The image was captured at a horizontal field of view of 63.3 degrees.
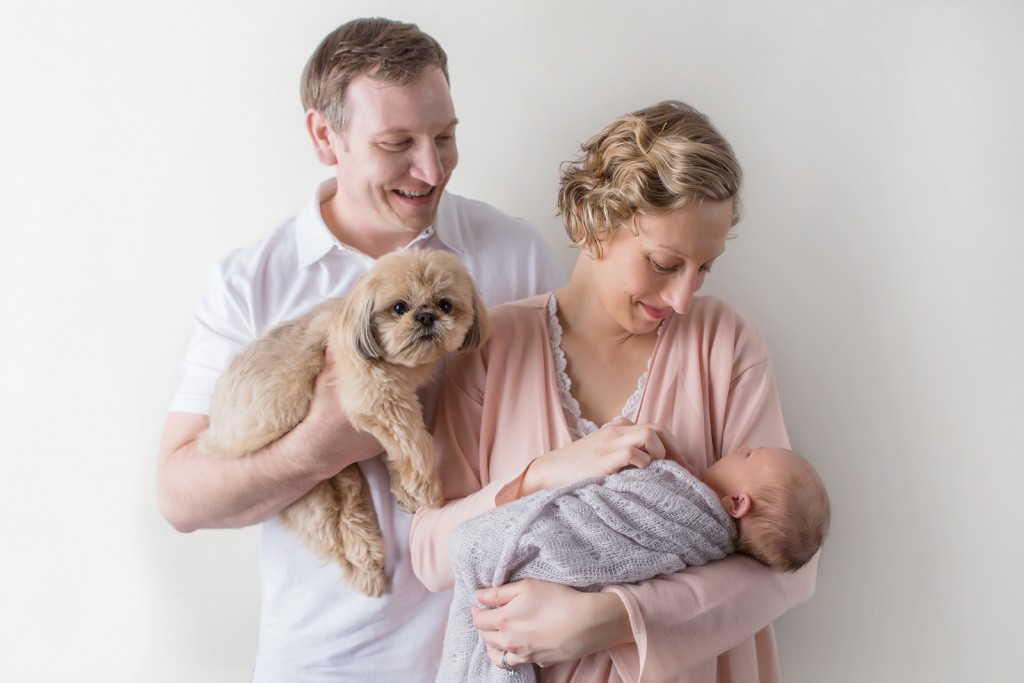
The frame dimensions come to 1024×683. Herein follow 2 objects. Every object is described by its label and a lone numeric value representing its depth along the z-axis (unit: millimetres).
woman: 1560
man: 1928
